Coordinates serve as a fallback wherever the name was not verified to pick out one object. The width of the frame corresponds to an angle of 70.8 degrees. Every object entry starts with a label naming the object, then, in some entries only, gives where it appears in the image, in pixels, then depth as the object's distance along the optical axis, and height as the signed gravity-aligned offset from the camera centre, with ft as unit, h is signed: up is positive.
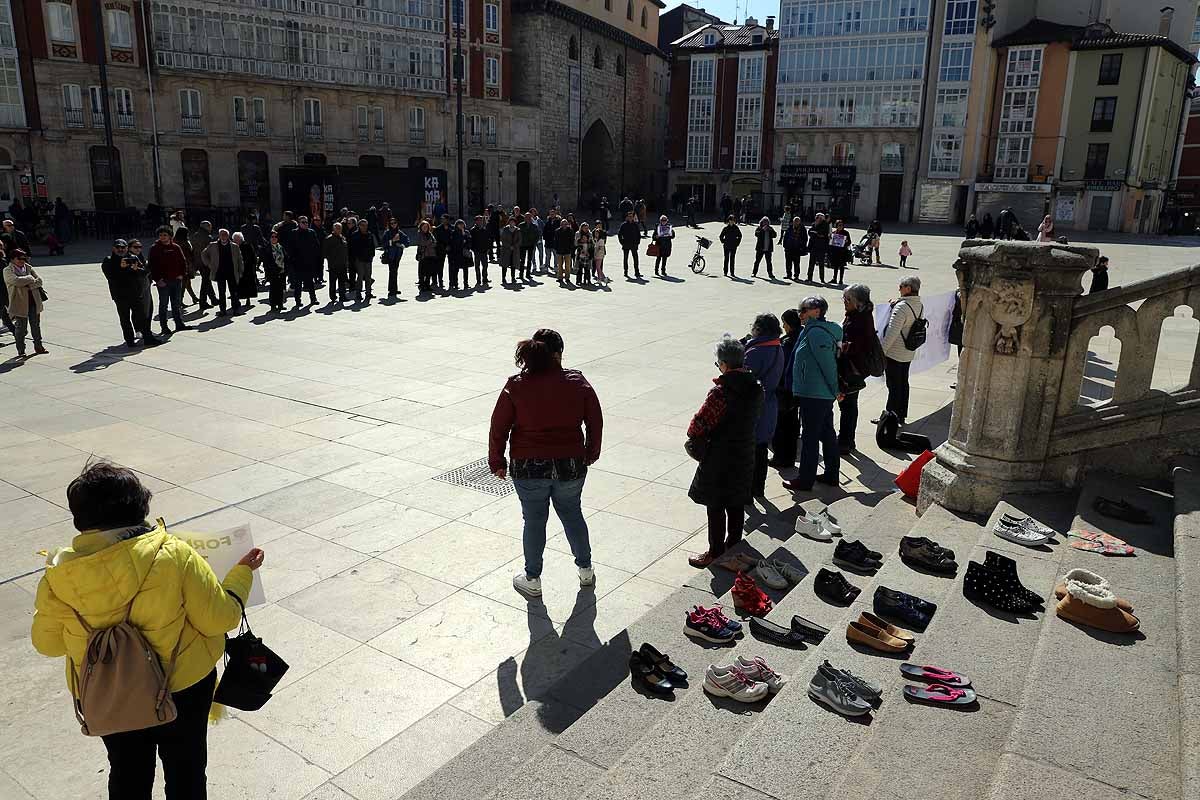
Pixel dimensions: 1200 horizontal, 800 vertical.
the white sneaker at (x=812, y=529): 20.47 -7.78
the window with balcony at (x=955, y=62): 162.09 +27.07
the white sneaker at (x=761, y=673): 13.10 -7.16
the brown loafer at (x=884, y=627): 13.56 -6.65
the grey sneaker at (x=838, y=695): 11.59 -6.69
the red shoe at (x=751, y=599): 16.72 -7.74
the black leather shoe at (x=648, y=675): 13.89 -7.72
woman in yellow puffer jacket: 9.18 -4.49
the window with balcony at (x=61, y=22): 111.55 +21.52
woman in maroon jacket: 17.01 -4.68
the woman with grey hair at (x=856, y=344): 25.75 -4.17
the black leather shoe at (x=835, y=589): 16.30 -7.33
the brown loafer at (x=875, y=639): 13.23 -6.70
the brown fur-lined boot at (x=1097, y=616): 12.23 -5.85
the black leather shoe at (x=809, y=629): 14.87 -7.37
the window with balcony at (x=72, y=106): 113.70 +10.84
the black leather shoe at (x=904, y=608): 14.06 -6.64
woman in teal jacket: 23.63 -4.88
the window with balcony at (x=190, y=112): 123.95 +11.25
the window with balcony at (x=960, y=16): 159.53 +35.24
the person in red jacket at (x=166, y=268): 47.55 -4.31
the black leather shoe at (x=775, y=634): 14.80 -7.45
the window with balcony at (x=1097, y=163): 158.61 +8.44
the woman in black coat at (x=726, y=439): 18.54 -5.15
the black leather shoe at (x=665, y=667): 14.12 -7.67
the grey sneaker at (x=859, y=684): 11.94 -6.69
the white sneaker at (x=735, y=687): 12.75 -7.19
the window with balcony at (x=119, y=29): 115.65 +21.57
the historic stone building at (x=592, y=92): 167.63 +22.79
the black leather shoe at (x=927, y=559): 15.79 -6.49
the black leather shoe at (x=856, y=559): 17.72 -7.32
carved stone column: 17.08 -3.20
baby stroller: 85.87 -4.64
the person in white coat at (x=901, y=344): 28.35 -4.67
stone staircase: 9.63 -6.42
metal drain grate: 24.50 -8.27
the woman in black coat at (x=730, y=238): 74.84 -3.15
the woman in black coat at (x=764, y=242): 73.31 -3.47
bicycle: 78.15 -5.45
